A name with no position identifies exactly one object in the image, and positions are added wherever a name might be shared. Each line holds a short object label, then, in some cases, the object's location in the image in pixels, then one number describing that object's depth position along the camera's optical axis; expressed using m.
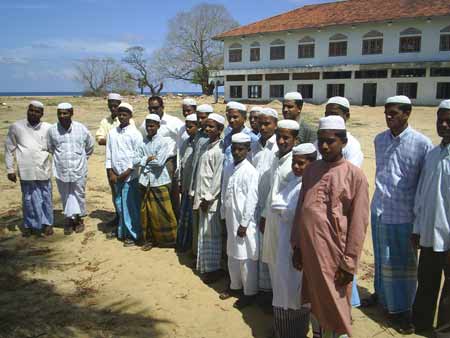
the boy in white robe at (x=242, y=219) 3.57
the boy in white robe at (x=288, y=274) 2.97
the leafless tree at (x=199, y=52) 43.09
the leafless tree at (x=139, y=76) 48.44
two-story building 25.42
